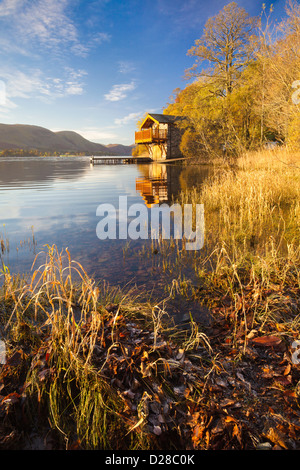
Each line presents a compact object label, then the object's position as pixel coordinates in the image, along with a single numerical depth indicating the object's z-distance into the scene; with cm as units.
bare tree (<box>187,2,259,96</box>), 2839
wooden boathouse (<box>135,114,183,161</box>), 4075
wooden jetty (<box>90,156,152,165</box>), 5388
